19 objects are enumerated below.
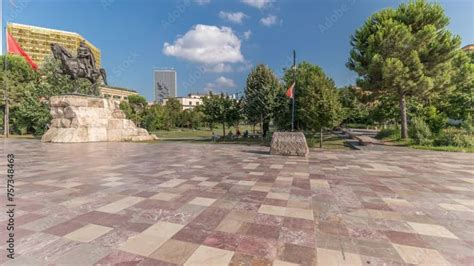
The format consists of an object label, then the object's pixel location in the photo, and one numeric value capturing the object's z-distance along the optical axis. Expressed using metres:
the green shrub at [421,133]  15.12
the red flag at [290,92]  13.31
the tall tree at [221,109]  22.98
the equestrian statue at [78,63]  16.19
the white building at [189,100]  115.97
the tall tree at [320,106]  14.63
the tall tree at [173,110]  56.98
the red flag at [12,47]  13.90
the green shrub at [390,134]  18.92
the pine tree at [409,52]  15.62
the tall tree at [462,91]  18.73
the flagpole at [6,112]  25.36
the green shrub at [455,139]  13.84
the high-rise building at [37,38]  70.19
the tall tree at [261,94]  19.78
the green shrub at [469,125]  14.66
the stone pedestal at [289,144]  10.53
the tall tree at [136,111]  46.71
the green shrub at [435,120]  18.34
